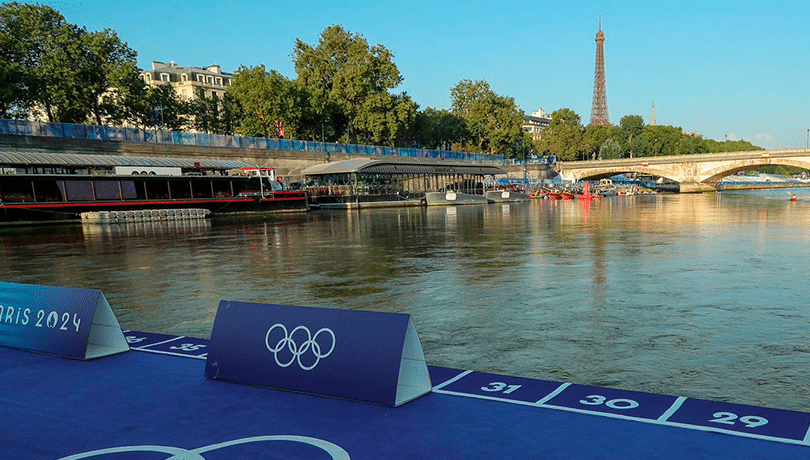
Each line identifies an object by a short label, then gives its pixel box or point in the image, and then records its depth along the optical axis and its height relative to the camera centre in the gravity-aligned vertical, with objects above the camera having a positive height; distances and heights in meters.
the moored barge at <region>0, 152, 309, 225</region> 38.12 -0.18
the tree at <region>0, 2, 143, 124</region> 52.12 +11.60
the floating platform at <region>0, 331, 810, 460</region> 4.75 -2.30
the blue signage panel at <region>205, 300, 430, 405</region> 5.86 -1.87
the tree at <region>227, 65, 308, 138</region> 70.44 +9.35
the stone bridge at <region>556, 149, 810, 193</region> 90.44 -1.78
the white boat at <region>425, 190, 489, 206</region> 64.88 -3.55
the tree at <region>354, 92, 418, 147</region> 78.47 +7.30
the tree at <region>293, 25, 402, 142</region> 77.88 +13.11
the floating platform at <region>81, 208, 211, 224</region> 39.69 -2.23
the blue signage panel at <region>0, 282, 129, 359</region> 8.00 -1.89
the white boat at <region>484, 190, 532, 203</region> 73.69 -3.94
